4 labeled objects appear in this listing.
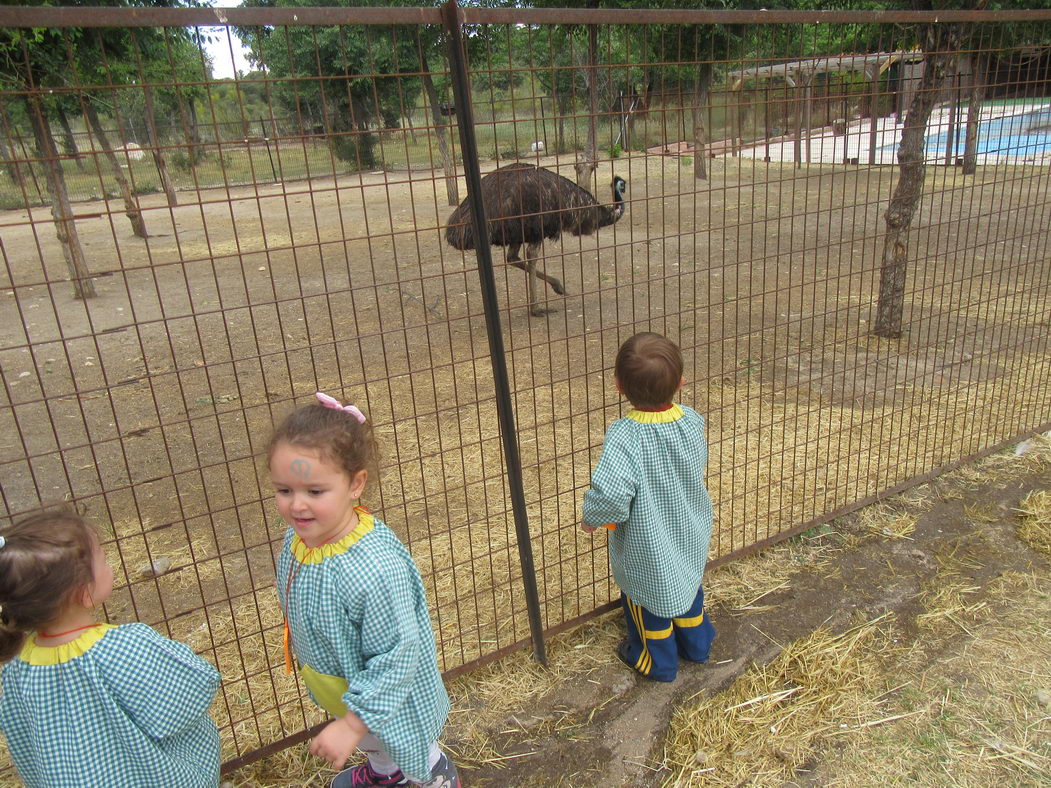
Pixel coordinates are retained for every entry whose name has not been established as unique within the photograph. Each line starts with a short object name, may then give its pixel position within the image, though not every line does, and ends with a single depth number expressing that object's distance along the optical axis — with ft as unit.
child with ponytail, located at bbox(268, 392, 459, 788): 5.93
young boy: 8.26
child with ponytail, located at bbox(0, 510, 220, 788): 5.52
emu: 20.53
